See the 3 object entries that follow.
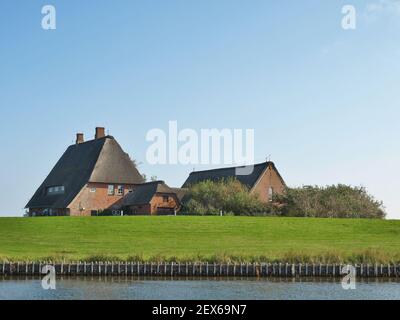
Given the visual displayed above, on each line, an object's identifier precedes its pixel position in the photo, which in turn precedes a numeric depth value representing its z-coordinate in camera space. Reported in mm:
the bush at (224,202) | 74312
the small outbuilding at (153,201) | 77875
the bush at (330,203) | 74438
